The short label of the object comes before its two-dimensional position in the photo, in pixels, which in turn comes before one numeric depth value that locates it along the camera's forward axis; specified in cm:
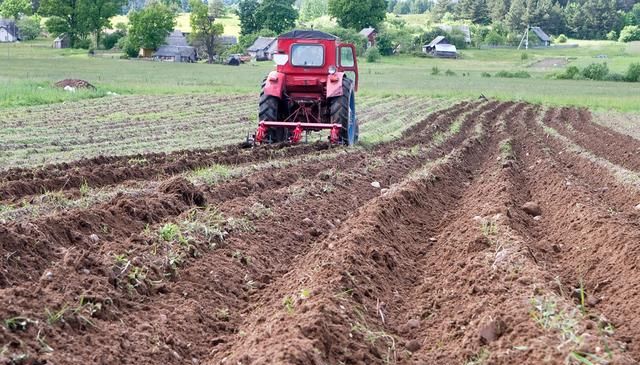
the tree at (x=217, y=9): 15130
